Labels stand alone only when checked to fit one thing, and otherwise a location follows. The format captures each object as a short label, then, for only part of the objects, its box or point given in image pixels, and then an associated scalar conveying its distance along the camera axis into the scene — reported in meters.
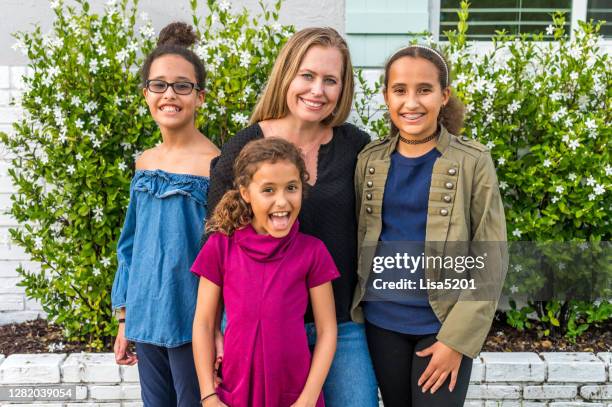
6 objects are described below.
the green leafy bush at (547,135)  3.42
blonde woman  2.17
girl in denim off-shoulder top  2.28
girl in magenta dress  1.96
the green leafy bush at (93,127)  3.34
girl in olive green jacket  2.01
